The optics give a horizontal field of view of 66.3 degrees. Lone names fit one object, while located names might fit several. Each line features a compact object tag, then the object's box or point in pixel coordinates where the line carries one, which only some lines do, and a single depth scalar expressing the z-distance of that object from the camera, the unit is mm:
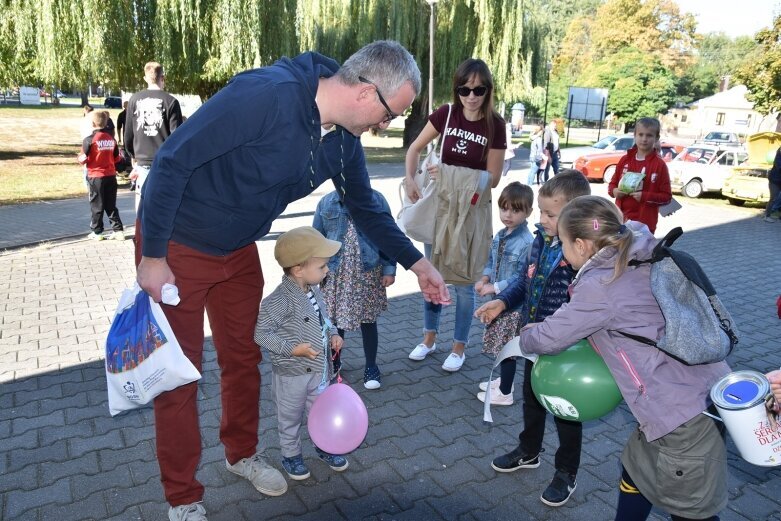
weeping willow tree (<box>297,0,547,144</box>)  20438
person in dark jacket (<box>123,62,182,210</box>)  7391
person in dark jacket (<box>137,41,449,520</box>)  2283
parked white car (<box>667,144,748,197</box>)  17219
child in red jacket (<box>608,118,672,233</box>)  5922
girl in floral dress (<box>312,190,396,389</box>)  4191
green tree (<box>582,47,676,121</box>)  42438
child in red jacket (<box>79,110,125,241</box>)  8617
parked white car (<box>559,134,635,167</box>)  20781
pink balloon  2957
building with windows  60500
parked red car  19109
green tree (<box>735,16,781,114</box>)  18217
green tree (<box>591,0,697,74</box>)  54281
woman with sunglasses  4242
